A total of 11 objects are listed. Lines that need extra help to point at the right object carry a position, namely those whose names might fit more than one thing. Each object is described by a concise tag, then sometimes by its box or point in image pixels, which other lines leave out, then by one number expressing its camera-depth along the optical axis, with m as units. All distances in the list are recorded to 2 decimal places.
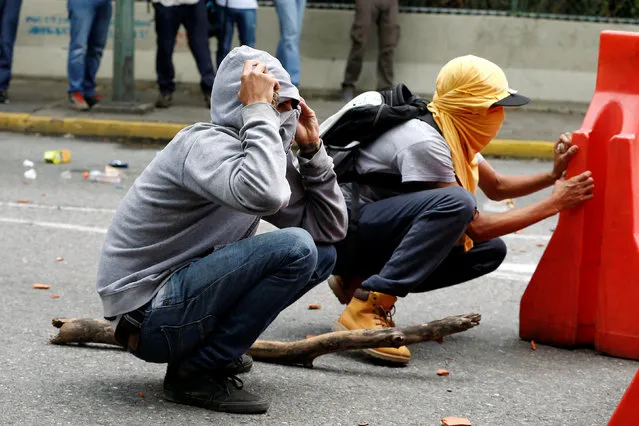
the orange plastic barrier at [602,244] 7.12
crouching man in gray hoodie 5.50
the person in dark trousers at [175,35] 16.33
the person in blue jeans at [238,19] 16.59
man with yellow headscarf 7.04
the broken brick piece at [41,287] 8.32
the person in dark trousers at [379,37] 17.73
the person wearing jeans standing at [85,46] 16.08
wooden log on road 6.53
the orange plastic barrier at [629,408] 5.22
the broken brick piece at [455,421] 5.79
